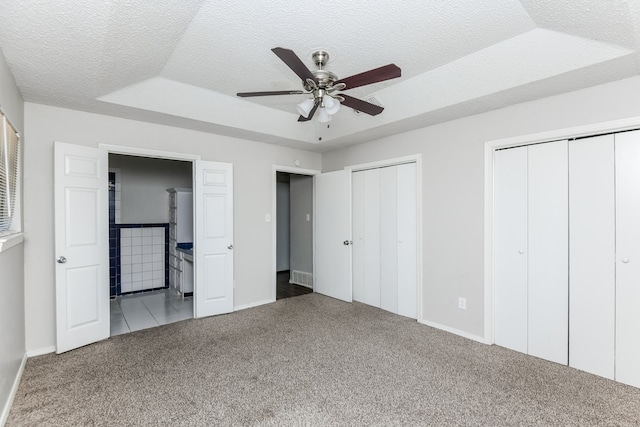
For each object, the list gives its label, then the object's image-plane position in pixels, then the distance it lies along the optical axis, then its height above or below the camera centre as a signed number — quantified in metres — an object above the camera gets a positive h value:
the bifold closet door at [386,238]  3.94 -0.35
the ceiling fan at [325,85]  1.91 +0.86
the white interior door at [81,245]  2.94 -0.32
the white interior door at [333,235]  4.64 -0.35
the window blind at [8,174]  2.05 +0.28
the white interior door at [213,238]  3.89 -0.32
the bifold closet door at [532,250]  2.77 -0.36
